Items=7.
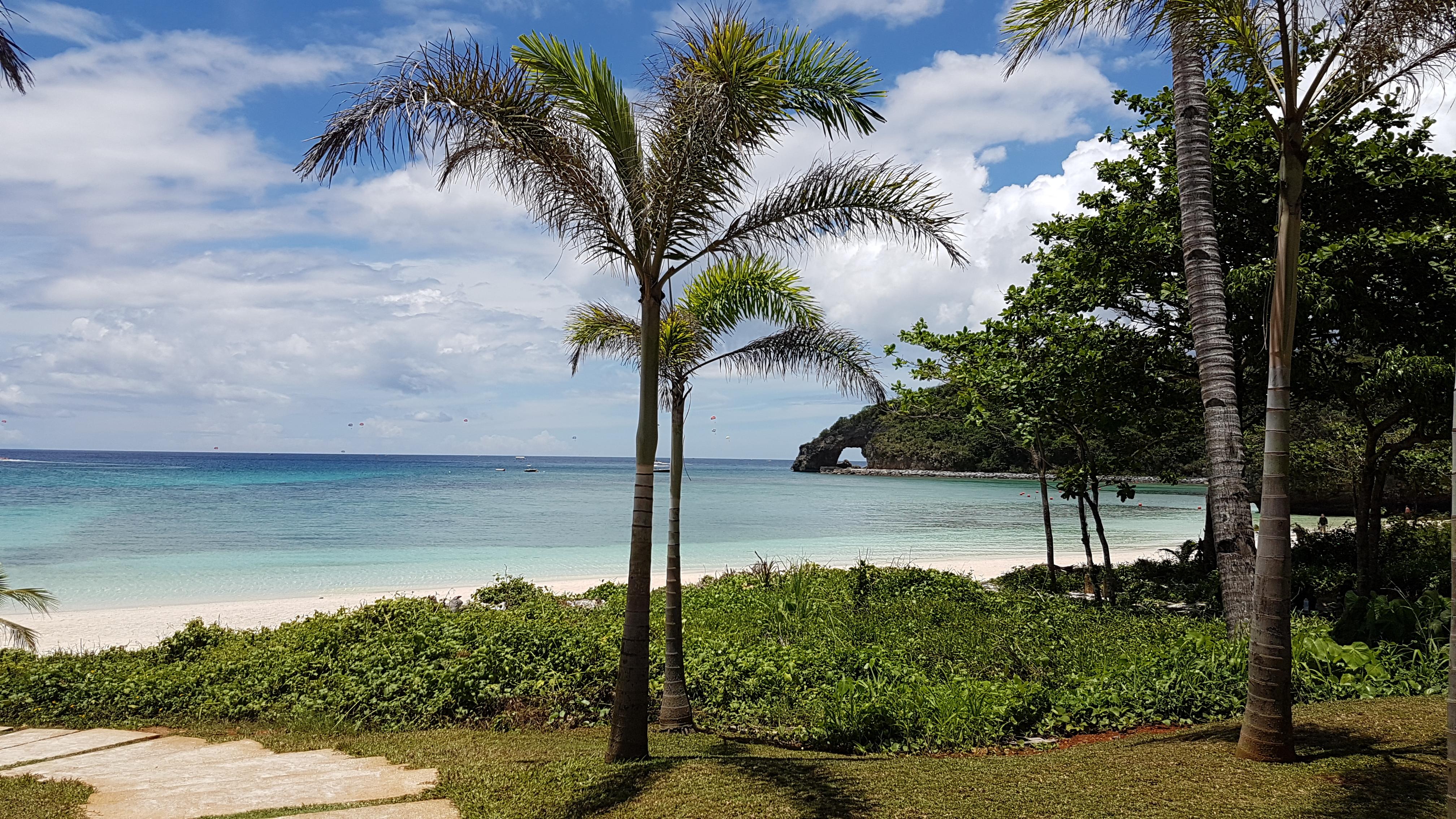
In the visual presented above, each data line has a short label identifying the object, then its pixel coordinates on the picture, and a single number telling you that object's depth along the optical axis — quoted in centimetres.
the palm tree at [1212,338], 898
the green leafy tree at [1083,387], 1210
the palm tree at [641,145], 611
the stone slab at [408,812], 473
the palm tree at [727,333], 828
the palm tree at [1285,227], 536
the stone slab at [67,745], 635
